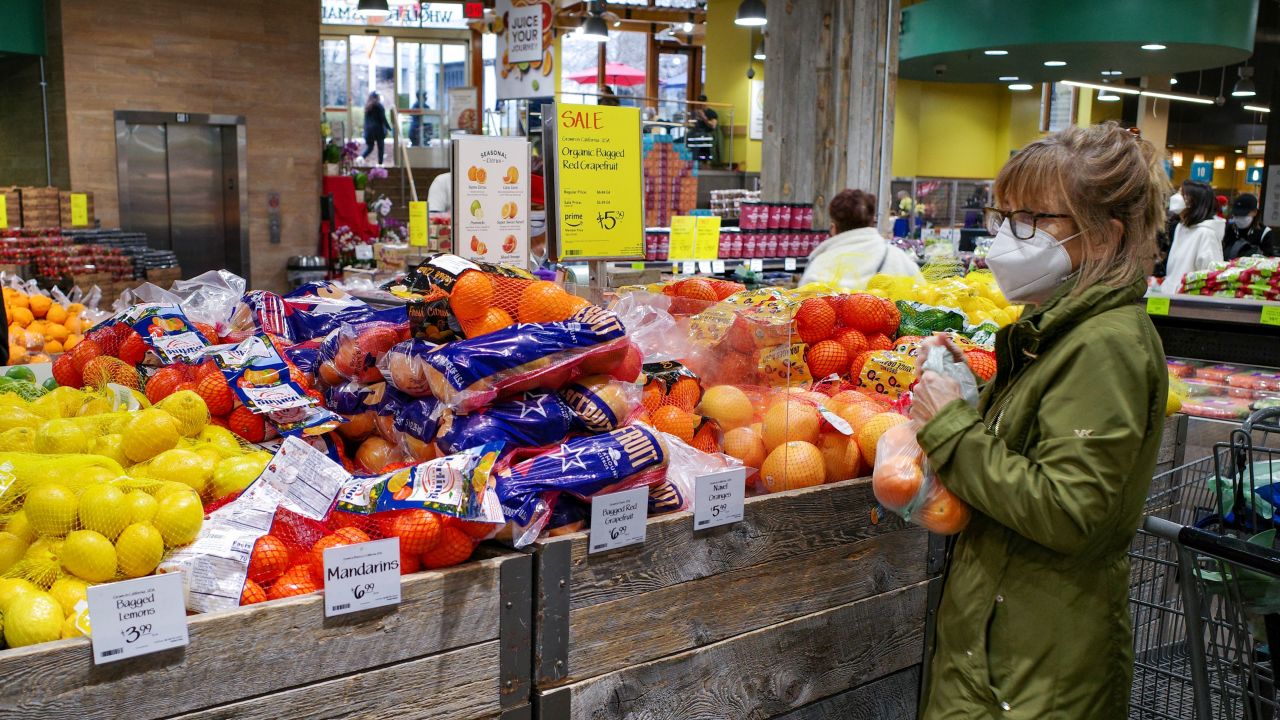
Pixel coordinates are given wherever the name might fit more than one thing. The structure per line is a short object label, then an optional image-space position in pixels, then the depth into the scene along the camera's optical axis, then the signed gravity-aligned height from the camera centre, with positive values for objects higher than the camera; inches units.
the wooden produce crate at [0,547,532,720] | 52.8 -27.1
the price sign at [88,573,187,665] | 52.7 -22.4
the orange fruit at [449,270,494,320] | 79.7 -8.6
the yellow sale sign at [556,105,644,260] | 134.1 +0.5
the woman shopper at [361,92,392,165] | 606.5 +34.4
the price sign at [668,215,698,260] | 202.7 -9.8
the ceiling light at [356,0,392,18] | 448.8 +76.2
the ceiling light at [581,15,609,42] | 522.1 +79.4
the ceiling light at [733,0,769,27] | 468.1 +78.9
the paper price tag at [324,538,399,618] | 59.8 -22.9
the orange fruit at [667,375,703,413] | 91.4 -18.1
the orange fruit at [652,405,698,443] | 87.5 -19.6
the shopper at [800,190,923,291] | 205.8 -12.6
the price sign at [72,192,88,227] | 286.8 -8.7
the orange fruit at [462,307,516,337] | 79.4 -10.6
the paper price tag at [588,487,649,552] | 71.1 -22.9
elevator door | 377.4 -2.9
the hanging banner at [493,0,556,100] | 363.3 +48.2
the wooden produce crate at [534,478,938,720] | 72.3 -33.1
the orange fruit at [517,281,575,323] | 81.9 -9.5
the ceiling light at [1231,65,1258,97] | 581.0 +61.2
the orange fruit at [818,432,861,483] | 89.0 -22.4
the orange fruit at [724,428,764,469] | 88.0 -21.7
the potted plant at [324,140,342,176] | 422.0 +10.1
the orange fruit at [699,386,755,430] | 90.2 -19.0
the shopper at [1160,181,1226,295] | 307.7 -11.8
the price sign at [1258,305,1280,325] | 169.0 -19.2
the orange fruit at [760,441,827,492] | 86.3 -23.0
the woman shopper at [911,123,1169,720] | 61.6 -15.0
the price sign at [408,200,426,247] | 265.1 -10.4
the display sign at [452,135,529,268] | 149.9 -2.1
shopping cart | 65.2 -25.7
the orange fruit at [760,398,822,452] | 87.7 -19.6
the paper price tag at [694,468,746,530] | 77.1 -23.1
